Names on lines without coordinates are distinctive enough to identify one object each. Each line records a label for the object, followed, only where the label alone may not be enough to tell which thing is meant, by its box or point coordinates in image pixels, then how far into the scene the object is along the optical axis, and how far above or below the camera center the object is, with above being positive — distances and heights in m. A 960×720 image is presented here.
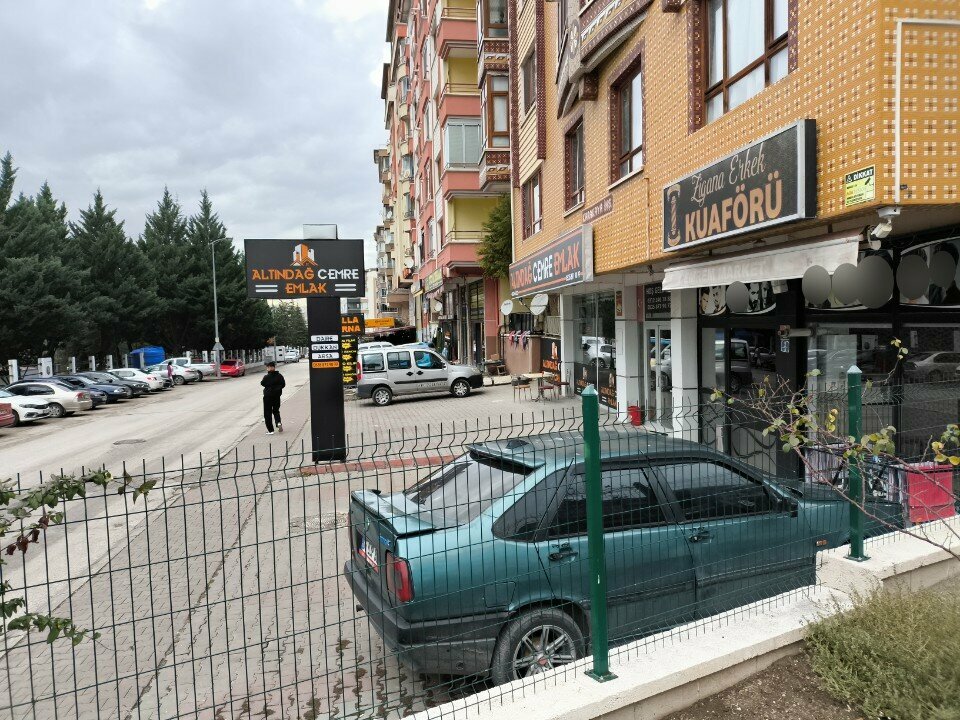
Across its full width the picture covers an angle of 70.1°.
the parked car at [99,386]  29.05 -1.99
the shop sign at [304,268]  12.61 +1.25
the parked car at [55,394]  25.12 -1.92
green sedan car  3.93 -1.38
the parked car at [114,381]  31.82 -1.92
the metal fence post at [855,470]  4.71 -1.03
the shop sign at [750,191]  7.07 +1.58
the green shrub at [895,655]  3.34 -1.78
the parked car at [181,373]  41.36 -2.29
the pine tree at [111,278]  45.34 +4.29
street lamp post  50.75 -0.81
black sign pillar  13.11 -0.73
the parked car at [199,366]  46.59 -2.00
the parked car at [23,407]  22.83 -2.22
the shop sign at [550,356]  22.81 -1.02
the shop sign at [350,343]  24.98 -0.34
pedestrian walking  17.61 -1.43
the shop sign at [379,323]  56.38 +0.81
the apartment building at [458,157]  26.91 +8.14
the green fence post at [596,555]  3.54 -1.19
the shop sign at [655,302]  14.09 +0.50
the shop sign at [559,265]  14.27 +1.57
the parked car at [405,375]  24.17 -1.54
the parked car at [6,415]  20.24 -2.17
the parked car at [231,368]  51.16 -2.34
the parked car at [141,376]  34.94 -1.94
